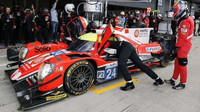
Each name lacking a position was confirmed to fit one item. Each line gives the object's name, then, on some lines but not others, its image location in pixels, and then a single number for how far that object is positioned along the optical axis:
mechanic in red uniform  3.28
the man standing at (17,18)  7.43
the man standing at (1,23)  6.86
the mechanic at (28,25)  7.29
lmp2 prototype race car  2.62
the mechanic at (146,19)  10.88
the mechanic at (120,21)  9.04
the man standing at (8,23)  6.75
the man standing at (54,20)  7.62
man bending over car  3.31
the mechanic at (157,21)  11.73
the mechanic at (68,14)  5.30
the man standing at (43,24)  6.81
